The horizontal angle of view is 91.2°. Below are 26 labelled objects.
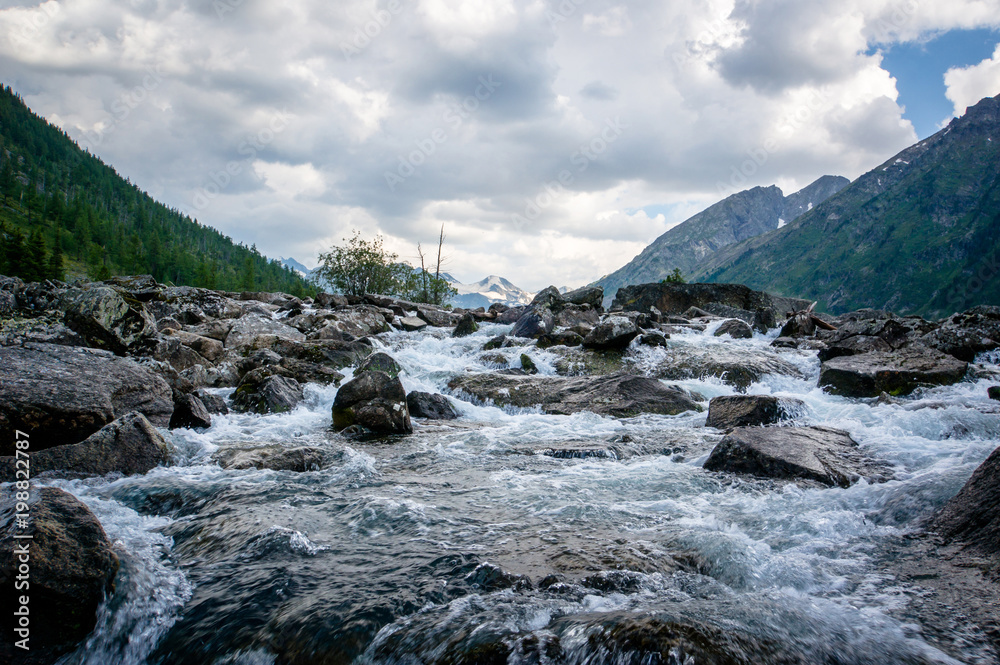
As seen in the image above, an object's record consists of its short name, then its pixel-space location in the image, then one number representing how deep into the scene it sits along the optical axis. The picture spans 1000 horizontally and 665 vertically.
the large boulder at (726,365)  16.30
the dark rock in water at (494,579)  4.69
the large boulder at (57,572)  3.71
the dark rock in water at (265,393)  12.86
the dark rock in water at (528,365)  18.47
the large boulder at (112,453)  7.32
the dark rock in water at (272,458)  8.42
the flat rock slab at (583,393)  13.74
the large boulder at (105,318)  12.55
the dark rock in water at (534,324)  23.44
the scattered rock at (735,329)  24.33
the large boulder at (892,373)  13.68
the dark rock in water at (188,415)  10.51
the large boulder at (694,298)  38.19
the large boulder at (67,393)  7.56
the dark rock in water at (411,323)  28.62
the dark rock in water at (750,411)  11.22
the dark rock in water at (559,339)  21.12
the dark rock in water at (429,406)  13.78
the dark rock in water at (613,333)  18.72
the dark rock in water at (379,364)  15.08
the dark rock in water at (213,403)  11.94
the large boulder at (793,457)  7.79
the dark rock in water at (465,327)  26.53
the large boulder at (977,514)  4.98
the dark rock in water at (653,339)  19.42
